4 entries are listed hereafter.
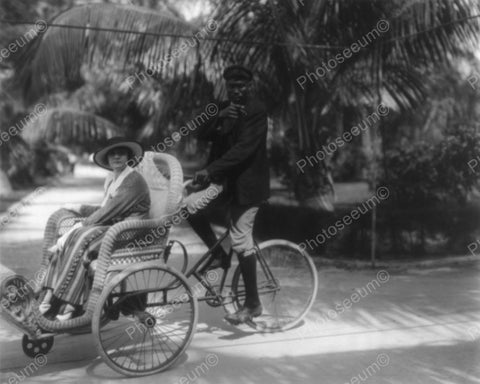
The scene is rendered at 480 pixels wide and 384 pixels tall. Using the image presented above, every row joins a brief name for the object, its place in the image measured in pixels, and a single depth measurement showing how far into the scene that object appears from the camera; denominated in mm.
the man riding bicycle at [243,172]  4688
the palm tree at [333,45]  7957
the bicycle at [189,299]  4219
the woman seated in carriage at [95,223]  4160
